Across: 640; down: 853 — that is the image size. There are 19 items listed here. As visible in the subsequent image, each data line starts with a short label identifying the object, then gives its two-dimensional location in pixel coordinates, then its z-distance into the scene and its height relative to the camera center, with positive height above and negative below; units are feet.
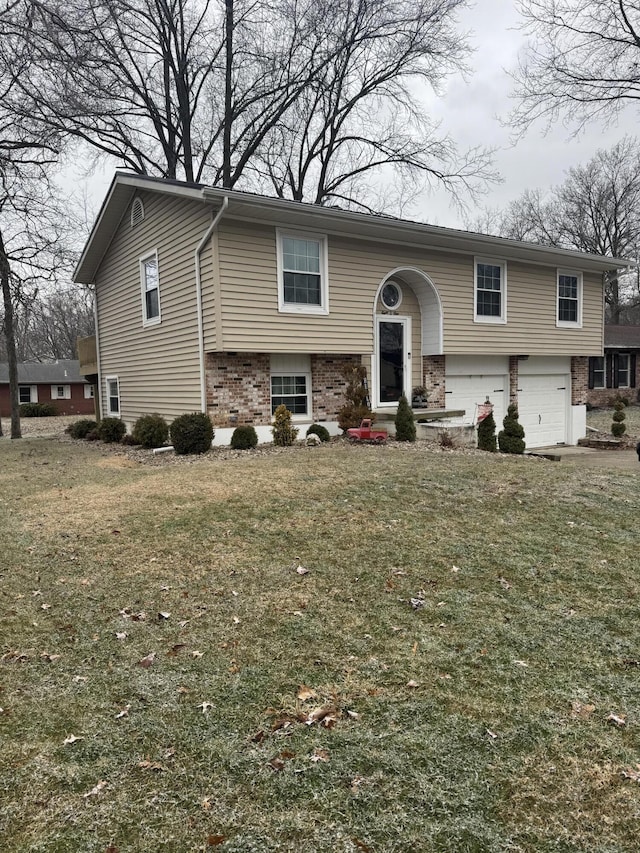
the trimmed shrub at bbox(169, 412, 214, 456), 33.65 -2.42
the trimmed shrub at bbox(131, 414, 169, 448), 38.78 -2.55
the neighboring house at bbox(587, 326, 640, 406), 86.17 +2.90
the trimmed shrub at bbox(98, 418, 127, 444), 46.96 -2.93
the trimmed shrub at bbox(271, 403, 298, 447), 36.40 -2.33
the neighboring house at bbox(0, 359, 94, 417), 114.21 +2.06
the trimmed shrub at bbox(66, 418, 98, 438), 54.08 -3.14
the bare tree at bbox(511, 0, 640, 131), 51.26 +30.81
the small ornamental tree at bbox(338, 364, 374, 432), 39.96 -0.84
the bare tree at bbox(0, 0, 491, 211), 63.98 +38.59
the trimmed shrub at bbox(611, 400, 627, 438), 52.38 -3.69
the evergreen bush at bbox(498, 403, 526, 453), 38.63 -3.31
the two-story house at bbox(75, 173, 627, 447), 36.14 +6.35
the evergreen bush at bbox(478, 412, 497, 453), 39.18 -3.25
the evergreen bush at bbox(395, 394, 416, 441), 38.60 -2.26
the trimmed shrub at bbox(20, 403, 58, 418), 107.65 -2.61
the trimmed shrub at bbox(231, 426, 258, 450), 35.32 -2.88
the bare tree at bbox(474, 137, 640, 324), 117.70 +39.42
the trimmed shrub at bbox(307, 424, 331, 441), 38.32 -2.72
